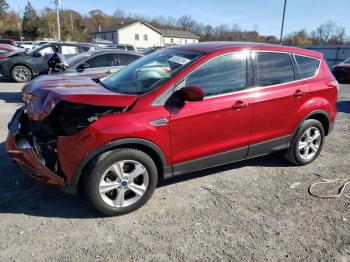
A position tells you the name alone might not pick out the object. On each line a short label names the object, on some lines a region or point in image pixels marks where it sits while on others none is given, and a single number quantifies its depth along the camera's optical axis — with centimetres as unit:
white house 7450
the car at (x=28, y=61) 1305
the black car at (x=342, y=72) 1659
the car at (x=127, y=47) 1980
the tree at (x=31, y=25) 6191
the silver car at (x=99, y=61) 883
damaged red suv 336
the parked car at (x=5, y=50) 1575
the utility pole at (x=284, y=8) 2809
